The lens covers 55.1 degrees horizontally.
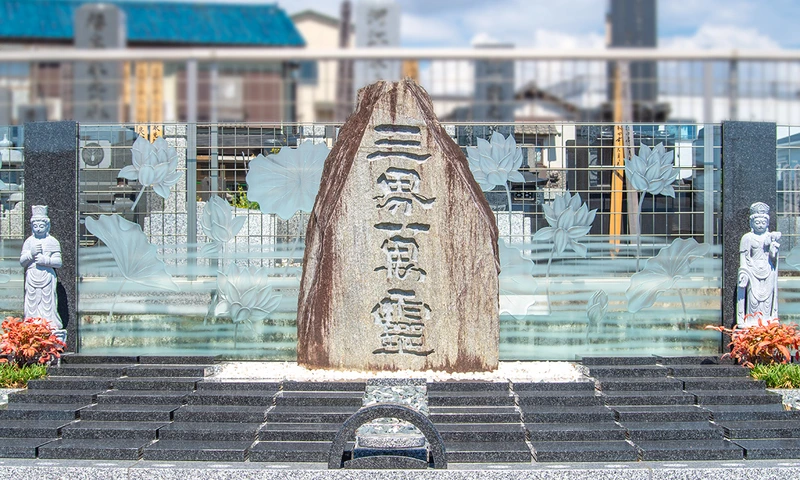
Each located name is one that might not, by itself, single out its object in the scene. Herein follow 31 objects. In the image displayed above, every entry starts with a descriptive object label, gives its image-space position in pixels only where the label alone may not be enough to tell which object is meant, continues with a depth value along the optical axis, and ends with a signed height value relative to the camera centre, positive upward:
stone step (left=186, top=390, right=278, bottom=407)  5.80 -1.23
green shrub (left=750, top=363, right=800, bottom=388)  6.41 -1.19
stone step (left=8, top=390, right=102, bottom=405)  6.09 -1.28
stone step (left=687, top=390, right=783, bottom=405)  6.01 -1.29
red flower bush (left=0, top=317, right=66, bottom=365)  6.74 -0.93
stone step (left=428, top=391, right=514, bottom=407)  5.75 -1.24
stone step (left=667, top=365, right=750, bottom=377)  6.59 -1.18
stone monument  6.32 -0.12
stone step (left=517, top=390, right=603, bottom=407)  5.80 -1.25
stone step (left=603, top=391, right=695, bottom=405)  5.91 -1.27
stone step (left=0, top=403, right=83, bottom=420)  5.79 -1.34
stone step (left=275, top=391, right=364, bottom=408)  5.75 -1.23
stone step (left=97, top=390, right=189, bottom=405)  5.99 -1.27
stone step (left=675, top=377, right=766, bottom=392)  6.29 -1.23
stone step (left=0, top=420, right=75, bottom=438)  5.39 -1.37
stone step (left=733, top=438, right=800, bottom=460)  5.05 -1.43
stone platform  5.00 -1.34
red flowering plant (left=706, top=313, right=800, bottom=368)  6.66 -0.96
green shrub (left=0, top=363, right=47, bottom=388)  6.57 -1.19
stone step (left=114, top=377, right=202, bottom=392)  6.25 -1.21
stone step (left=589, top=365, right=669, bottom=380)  6.43 -1.16
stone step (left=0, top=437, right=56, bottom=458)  5.06 -1.40
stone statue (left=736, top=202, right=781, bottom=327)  6.91 -0.30
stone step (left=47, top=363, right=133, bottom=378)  6.62 -1.16
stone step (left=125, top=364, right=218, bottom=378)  6.48 -1.15
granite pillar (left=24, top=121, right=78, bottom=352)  7.27 +0.47
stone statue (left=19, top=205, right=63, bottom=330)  6.89 -0.27
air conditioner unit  7.41 +0.81
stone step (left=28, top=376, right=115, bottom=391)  6.36 -1.23
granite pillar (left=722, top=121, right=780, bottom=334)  7.31 +0.51
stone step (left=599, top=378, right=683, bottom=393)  6.20 -1.23
